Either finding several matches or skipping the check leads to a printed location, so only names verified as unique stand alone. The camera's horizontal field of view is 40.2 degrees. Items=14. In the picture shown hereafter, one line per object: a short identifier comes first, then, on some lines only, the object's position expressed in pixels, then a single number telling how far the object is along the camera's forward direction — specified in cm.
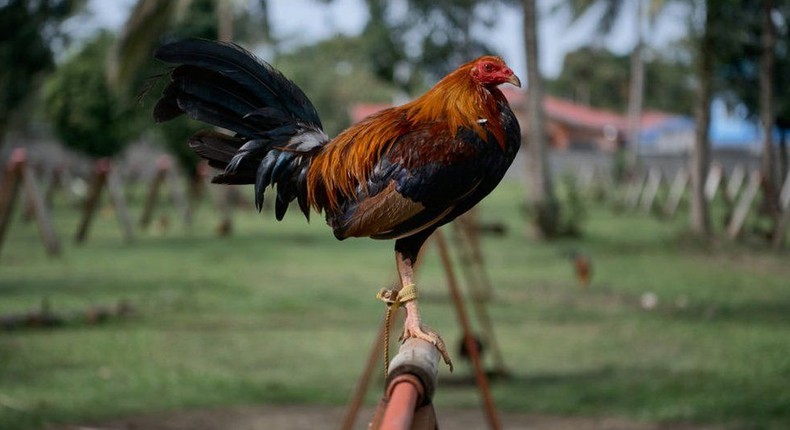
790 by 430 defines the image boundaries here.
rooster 233
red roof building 5916
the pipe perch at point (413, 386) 195
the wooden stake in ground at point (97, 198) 1898
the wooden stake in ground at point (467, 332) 448
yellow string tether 232
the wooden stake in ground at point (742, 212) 1906
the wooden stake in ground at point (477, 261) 841
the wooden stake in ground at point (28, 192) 1385
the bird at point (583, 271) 1338
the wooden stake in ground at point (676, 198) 2617
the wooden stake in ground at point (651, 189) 2789
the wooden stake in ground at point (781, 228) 1709
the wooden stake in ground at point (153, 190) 2184
